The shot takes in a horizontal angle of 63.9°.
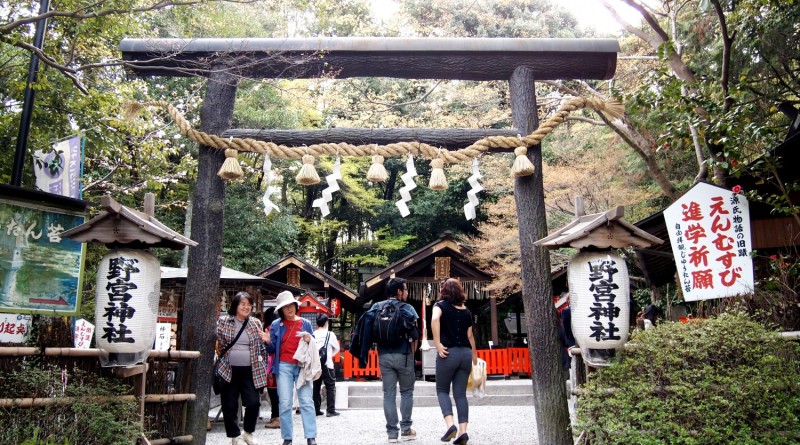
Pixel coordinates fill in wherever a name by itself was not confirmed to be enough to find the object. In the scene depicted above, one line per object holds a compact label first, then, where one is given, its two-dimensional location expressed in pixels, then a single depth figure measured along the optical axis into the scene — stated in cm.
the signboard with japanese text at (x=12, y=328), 704
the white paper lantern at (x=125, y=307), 561
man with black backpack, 727
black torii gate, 711
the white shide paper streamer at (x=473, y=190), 744
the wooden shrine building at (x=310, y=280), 1964
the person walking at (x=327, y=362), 1072
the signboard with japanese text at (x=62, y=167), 814
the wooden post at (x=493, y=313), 1985
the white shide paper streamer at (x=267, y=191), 727
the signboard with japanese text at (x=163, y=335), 1182
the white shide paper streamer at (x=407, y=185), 755
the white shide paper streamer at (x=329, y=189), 743
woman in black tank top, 694
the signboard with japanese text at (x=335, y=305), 2133
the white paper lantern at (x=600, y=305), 584
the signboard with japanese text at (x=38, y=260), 650
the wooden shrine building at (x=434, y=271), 1908
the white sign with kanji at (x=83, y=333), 1033
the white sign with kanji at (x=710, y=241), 764
